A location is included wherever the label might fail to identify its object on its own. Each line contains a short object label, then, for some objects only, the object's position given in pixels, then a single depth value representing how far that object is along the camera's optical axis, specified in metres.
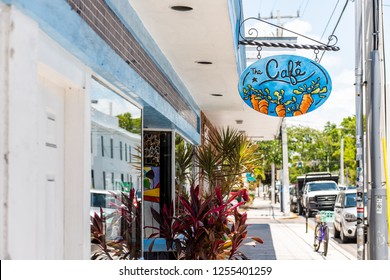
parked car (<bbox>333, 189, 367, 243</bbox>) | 18.05
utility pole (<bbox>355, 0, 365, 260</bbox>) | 8.83
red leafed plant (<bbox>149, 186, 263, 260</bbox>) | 7.64
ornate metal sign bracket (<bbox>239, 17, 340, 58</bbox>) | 7.82
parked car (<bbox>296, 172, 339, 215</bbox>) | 37.06
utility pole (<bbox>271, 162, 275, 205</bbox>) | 42.66
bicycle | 14.50
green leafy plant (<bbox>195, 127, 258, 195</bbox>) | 13.52
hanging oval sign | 6.95
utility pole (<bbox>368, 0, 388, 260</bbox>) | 7.47
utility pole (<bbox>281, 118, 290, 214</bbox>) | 30.41
